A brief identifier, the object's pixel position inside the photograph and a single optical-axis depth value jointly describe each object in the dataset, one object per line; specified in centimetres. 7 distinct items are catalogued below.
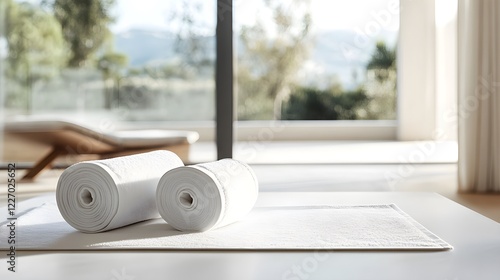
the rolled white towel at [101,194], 266
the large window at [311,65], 666
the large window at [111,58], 530
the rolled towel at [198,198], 263
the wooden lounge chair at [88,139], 494
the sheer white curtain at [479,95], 427
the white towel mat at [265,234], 240
